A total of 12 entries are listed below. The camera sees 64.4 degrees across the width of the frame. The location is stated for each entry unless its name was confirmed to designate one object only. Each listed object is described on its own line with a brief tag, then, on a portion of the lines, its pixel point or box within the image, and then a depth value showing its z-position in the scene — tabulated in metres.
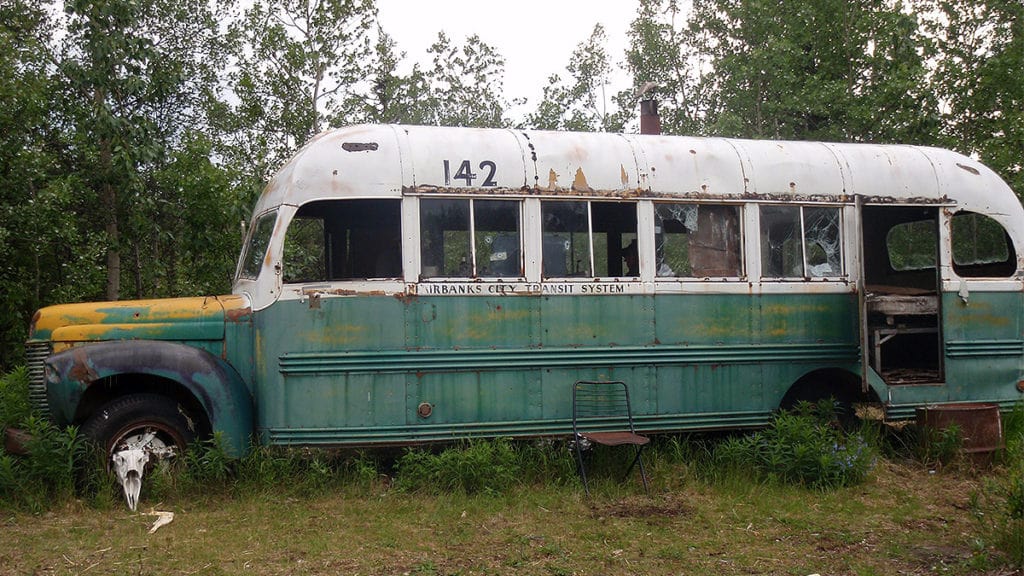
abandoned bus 6.23
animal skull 5.89
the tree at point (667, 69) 24.12
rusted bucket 7.14
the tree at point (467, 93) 22.88
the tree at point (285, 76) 16.22
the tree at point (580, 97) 21.95
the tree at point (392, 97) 19.25
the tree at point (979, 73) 18.83
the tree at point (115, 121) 11.16
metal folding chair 6.75
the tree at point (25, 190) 10.96
